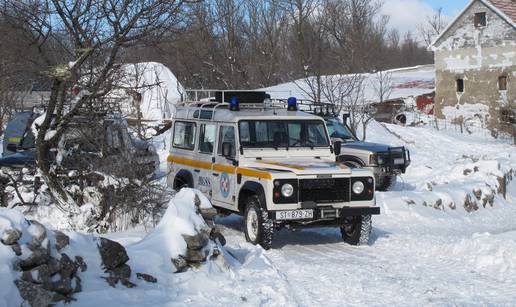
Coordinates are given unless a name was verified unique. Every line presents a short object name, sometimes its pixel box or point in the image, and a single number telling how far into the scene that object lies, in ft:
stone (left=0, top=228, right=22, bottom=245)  21.47
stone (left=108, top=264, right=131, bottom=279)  24.89
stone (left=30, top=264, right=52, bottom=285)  21.83
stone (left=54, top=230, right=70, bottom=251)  23.76
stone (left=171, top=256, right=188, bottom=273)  27.48
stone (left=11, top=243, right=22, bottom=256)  21.67
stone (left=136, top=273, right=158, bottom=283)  25.71
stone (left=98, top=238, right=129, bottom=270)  25.16
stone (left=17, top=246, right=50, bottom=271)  21.80
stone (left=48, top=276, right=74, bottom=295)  22.27
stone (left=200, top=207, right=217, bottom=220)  31.58
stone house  144.46
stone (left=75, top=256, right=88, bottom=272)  24.03
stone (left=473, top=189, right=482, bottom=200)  59.26
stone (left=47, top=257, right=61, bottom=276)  22.47
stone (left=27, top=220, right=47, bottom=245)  22.48
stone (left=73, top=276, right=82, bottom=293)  23.04
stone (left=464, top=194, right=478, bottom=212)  56.95
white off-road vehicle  36.65
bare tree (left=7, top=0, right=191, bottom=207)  38.99
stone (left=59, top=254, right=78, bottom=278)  22.82
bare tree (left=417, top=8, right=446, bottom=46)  299.58
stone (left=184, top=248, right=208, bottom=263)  28.09
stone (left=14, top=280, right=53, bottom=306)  21.04
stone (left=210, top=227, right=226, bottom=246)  30.99
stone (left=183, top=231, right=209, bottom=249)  28.17
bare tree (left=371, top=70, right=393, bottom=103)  139.23
